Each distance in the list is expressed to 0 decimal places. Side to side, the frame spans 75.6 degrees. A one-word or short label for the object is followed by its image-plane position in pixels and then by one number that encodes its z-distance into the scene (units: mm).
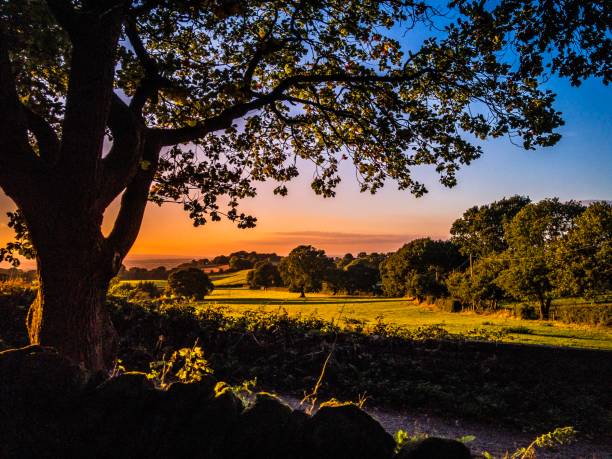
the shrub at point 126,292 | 15618
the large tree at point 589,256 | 39156
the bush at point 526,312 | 41562
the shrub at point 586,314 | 33656
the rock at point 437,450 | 2525
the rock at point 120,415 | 2768
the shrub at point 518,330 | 23797
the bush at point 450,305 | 50656
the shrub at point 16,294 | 13102
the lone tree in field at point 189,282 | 54312
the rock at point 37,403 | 2746
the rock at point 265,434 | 2664
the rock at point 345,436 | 2574
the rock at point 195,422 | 2697
